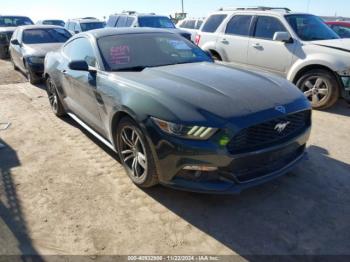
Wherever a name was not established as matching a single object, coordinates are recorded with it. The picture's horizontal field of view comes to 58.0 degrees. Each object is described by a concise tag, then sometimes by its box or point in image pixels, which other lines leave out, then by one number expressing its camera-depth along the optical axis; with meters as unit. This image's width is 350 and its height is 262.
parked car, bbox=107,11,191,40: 12.21
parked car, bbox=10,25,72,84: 8.55
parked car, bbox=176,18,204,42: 13.96
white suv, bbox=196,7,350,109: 5.84
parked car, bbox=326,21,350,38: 9.96
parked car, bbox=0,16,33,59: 13.54
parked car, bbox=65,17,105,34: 15.80
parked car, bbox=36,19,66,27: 23.07
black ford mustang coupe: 2.78
